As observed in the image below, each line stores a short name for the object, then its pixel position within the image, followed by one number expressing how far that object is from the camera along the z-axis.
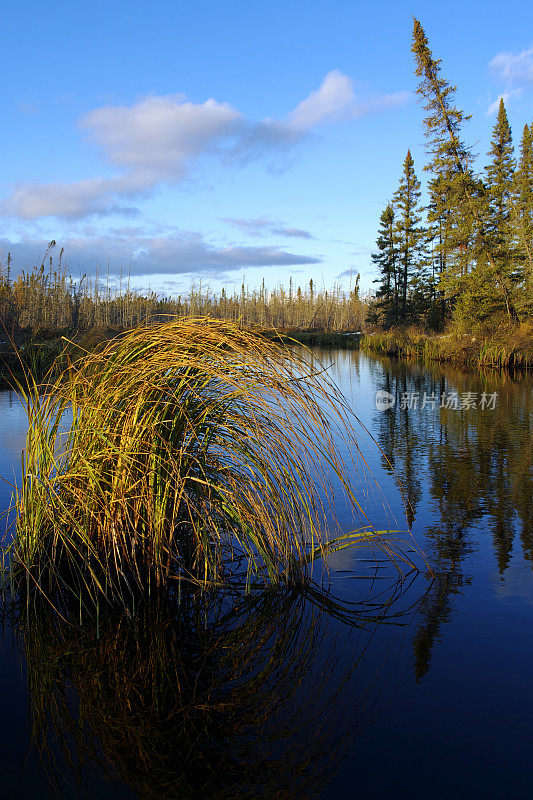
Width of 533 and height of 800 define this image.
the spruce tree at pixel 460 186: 21.56
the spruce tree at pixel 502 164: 38.83
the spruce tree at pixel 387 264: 39.31
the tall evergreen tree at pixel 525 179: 36.84
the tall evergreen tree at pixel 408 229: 38.81
